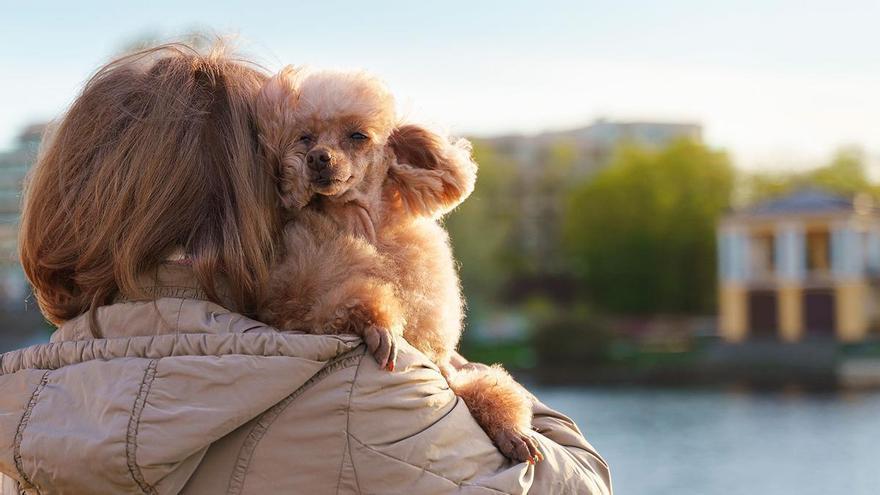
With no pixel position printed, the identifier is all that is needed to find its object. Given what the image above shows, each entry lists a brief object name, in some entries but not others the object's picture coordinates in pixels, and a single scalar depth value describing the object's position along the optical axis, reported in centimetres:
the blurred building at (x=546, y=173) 6506
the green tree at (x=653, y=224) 5406
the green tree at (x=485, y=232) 4578
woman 158
